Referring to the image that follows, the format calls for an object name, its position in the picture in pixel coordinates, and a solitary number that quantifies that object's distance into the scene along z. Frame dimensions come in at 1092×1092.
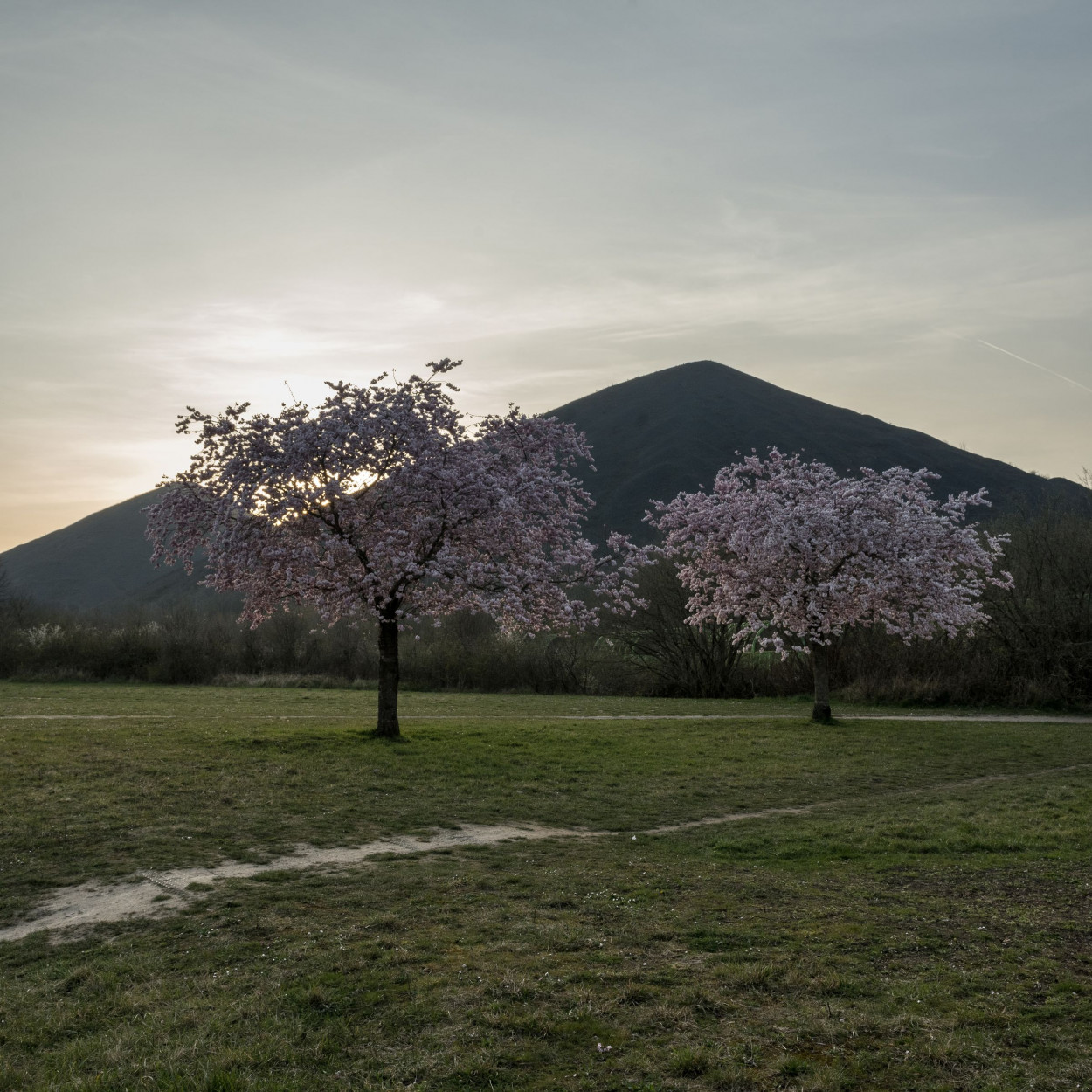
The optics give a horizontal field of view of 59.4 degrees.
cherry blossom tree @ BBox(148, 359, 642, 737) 20.59
